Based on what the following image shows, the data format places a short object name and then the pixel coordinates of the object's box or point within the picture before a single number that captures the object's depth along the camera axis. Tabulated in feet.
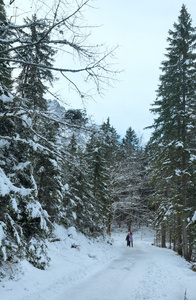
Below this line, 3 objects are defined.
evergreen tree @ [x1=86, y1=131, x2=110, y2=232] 61.32
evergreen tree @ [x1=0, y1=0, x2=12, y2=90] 21.16
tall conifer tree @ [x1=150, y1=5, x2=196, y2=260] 45.19
